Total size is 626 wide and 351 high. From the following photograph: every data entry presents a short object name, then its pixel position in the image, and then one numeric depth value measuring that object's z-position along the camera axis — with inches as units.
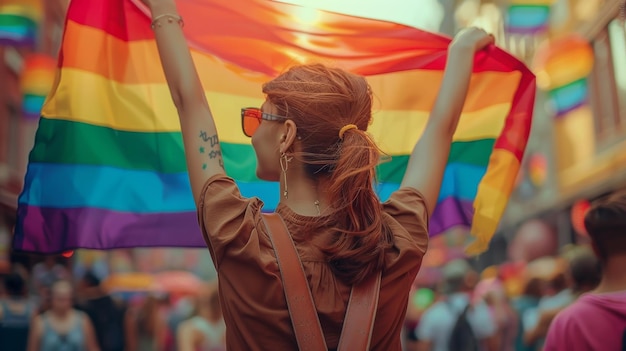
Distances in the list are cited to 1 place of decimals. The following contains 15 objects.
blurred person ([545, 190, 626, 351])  125.6
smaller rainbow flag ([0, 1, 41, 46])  490.9
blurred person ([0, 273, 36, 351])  313.2
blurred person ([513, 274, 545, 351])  338.0
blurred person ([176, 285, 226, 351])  309.4
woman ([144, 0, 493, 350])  84.6
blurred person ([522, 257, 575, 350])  278.1
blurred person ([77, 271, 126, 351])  342.0
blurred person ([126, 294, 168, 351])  379.2
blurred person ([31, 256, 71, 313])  338.0
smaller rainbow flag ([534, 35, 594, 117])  436.1
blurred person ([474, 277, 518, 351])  384.5
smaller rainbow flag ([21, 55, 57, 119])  560.7
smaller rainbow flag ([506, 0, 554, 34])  511.5
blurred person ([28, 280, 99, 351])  312.2
